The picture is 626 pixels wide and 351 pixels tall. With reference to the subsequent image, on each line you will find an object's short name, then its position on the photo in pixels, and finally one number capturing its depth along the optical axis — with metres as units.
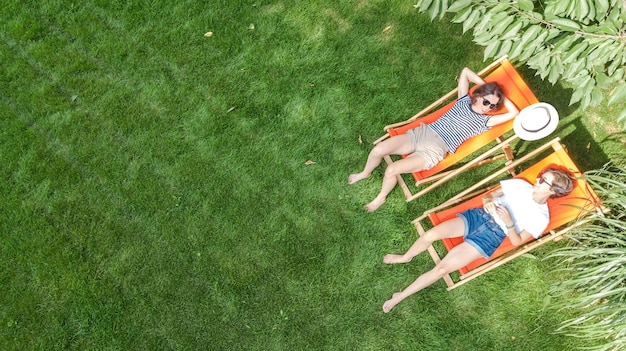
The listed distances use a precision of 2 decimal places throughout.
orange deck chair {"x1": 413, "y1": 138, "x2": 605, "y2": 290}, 3.88
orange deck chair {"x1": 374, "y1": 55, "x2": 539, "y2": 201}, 4.25
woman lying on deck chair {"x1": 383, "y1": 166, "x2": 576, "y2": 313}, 3.88
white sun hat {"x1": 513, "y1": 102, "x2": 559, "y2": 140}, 4.02
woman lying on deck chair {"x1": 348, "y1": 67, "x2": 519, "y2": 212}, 4.22
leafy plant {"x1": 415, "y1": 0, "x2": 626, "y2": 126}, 3.30
